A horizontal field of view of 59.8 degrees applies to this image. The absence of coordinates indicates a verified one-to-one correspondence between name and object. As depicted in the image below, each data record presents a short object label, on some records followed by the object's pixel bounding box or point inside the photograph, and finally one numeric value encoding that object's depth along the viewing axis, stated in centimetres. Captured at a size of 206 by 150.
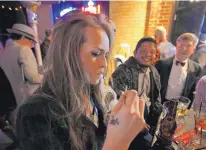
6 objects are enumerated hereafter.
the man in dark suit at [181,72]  209
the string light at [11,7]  475
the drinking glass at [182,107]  135
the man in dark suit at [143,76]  170
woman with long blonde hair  52
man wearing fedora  184
